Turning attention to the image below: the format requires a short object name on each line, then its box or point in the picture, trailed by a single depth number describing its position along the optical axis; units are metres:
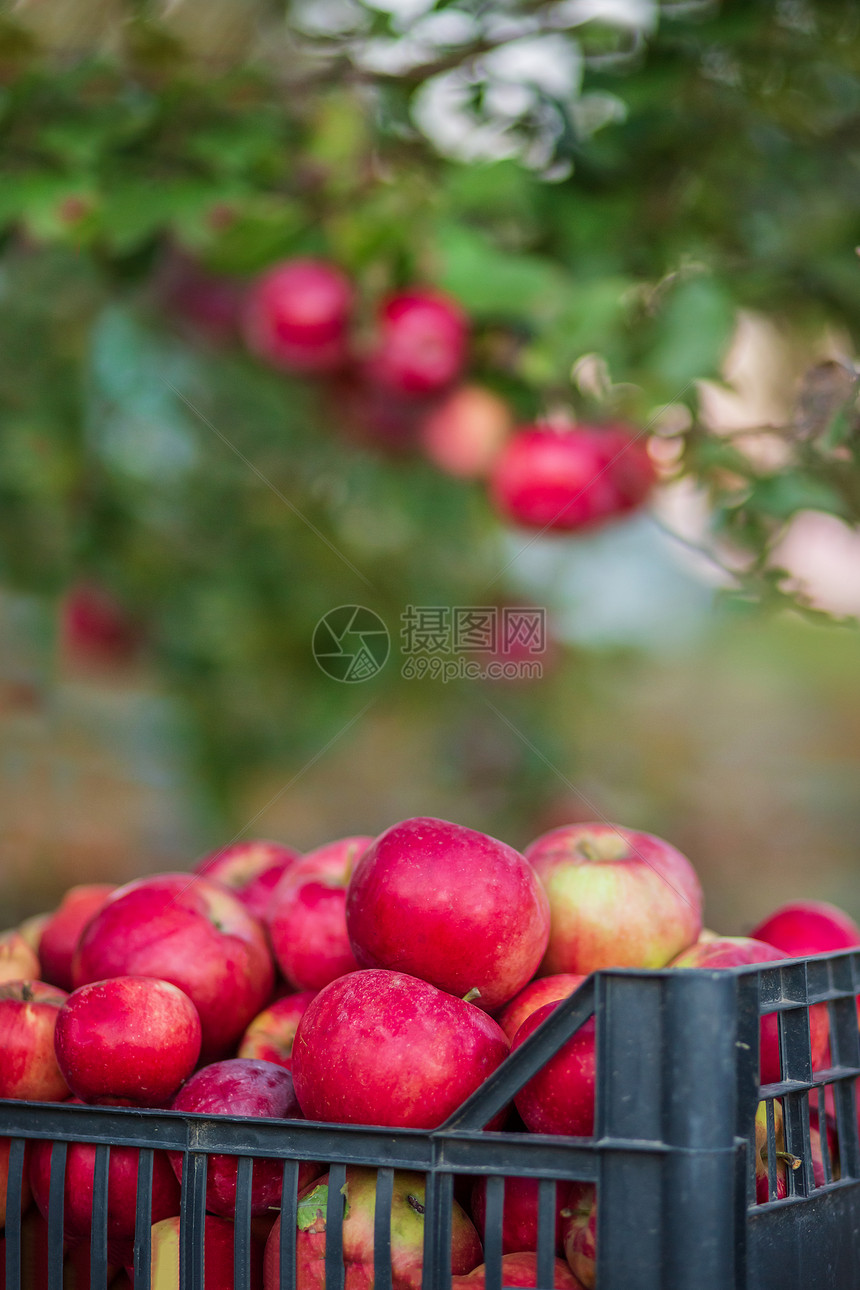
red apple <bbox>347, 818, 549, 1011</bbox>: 1.97
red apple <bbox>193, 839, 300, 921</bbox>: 2.12
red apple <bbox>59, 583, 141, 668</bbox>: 3.08
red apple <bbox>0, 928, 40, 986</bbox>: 2.06
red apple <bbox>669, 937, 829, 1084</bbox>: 1.97
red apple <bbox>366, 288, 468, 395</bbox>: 2.36
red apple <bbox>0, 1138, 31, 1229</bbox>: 1.97
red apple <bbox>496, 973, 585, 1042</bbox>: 1.99
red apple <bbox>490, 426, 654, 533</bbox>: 2.36
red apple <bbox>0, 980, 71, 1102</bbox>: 2.00
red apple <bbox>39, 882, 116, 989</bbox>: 2.08
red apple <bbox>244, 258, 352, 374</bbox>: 2.48
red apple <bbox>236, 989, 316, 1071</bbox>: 2.01
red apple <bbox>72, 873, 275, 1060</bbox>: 2.01
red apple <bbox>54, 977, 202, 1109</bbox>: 1.96
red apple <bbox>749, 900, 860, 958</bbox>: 2.07
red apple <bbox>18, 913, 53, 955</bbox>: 2.11
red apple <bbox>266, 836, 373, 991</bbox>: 2.04
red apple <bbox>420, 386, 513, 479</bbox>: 2.49
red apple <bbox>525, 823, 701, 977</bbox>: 2.03
